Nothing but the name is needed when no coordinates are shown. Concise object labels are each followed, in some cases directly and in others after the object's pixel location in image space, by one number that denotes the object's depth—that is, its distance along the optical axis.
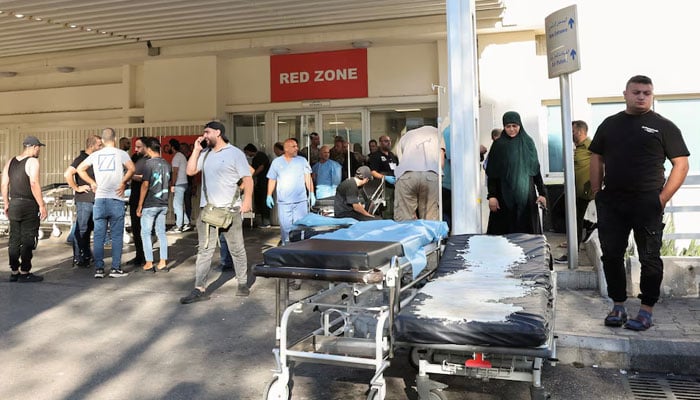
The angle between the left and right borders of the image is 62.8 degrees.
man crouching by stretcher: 7.09
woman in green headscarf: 6.43
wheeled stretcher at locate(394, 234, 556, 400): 2.98
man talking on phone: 6.45
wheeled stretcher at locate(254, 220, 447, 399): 3.31
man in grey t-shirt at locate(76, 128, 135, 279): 7.76
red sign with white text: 12.30
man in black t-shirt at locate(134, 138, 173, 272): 8.00
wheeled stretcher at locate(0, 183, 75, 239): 11.43
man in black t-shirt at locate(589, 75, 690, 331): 4.68
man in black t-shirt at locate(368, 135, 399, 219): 10.43
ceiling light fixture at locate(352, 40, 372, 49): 11.71
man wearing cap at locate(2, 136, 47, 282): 7.44
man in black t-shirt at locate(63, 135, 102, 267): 8.39
